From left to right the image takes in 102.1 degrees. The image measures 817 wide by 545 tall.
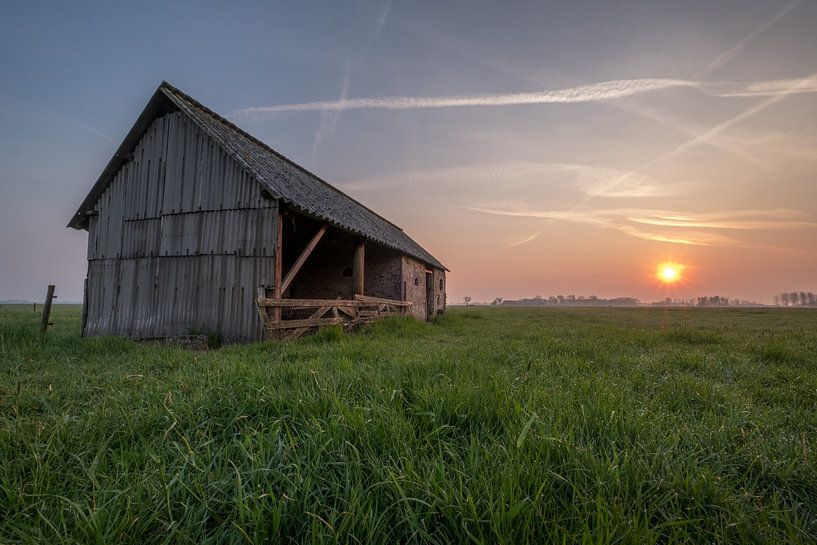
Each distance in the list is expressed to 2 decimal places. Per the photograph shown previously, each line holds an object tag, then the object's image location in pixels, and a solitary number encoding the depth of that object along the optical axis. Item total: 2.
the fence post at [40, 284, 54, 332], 8.96
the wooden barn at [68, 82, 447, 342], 8.72
